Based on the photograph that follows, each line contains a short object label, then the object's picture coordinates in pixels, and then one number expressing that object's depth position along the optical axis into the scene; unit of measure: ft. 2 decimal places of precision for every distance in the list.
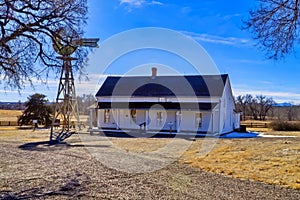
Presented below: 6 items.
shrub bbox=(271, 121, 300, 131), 111.64
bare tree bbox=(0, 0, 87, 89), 23.05
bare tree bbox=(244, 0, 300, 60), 26.91
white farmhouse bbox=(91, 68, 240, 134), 85.30
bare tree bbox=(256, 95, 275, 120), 220.00
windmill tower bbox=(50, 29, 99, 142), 75.77
